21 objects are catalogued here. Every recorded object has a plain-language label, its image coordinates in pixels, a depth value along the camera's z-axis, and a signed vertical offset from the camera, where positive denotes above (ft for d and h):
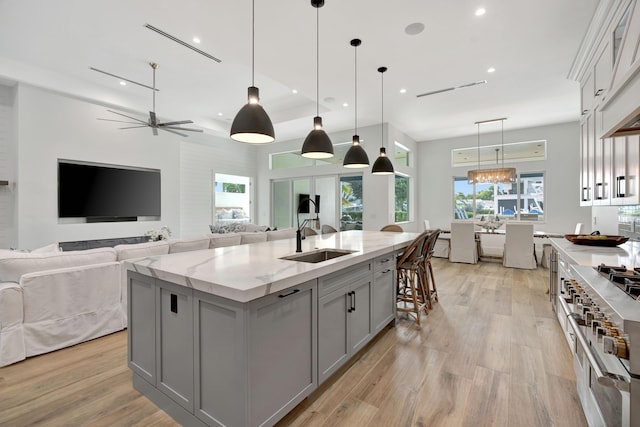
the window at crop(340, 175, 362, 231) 24.59 +0.71
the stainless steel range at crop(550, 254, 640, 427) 3.08 -1.63
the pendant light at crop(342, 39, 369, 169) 12.07 +2.30
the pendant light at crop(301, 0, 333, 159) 9.88 +2.39
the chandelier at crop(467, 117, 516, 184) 21.06 +2.77
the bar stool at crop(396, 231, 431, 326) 10.03 -2.23
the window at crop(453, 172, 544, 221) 24.58 +1.17
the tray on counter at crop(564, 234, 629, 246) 8.50 -0.87
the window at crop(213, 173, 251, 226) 26.22 +1.09
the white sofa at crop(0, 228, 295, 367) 7.63 -2.56
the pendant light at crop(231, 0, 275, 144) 7.04 +2.26
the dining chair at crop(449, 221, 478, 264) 20.83 -2.34
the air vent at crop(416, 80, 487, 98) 15.33 +6.98
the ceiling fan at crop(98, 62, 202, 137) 14.89 +4.95
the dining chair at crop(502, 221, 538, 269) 18.95 -2.30
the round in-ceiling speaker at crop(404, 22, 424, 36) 10.39 +6.84
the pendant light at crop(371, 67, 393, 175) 13.39 +2.17
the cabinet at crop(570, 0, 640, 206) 4.72 +2.38
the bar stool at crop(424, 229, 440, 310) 10.96 -1.58
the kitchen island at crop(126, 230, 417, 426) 4.63 -2.30
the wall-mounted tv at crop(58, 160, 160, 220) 17.17 +1.25
